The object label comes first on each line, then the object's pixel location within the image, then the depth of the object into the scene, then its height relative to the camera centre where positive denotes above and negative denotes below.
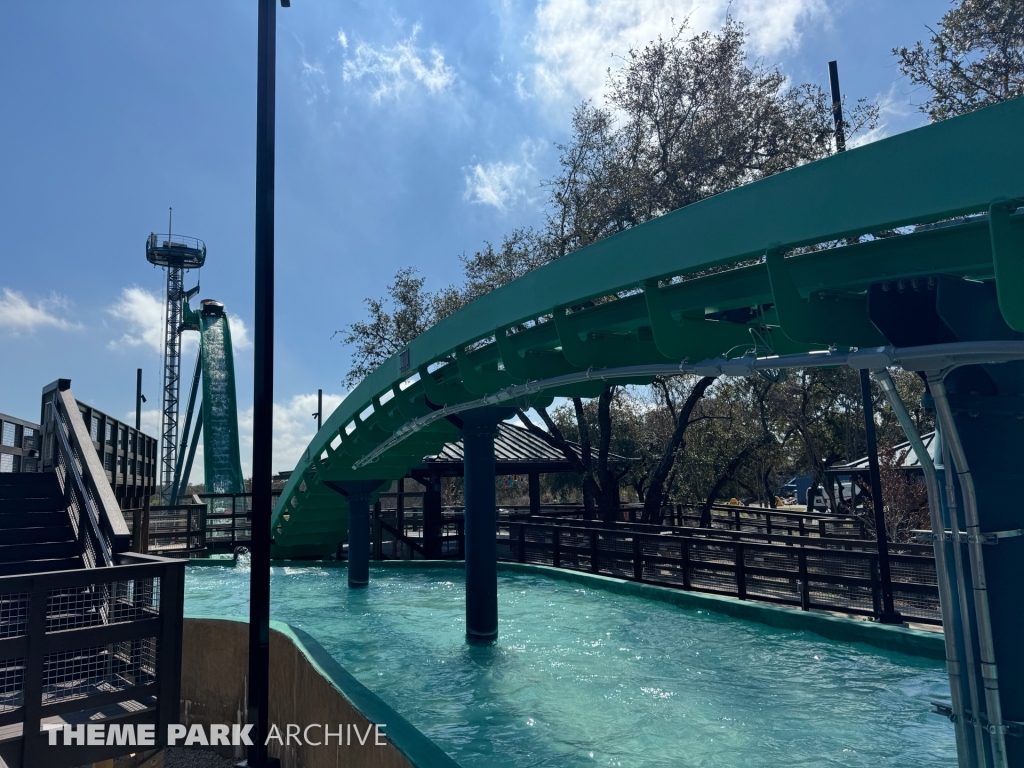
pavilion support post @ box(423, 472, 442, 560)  19.31 -0.85
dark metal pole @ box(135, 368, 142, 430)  43.84 +6.30
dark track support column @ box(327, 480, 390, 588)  15.39 -0.70
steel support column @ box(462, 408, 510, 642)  10.13 -0.52
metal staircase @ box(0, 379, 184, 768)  4.80 -0.99
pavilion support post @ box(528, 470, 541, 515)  22.15 -0.14
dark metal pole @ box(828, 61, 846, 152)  13.66 +7.39
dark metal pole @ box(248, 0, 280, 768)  5.11 +0.73
